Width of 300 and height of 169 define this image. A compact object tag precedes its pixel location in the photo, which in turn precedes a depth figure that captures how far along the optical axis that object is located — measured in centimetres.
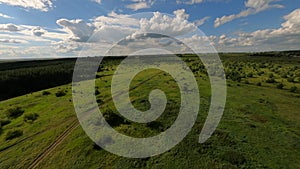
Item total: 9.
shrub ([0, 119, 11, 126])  4126
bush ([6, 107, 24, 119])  4600
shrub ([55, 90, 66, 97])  6349
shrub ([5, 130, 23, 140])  3381
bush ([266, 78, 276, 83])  7369
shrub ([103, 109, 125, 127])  3508
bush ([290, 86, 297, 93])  5933
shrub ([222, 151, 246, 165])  2397
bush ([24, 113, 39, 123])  4116
